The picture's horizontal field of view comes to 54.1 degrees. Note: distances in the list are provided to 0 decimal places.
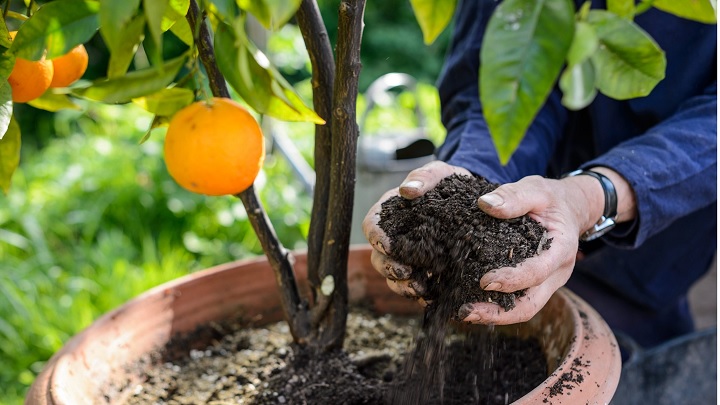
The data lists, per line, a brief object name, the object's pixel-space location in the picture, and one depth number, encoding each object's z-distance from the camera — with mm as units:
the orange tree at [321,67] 431
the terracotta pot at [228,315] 844
